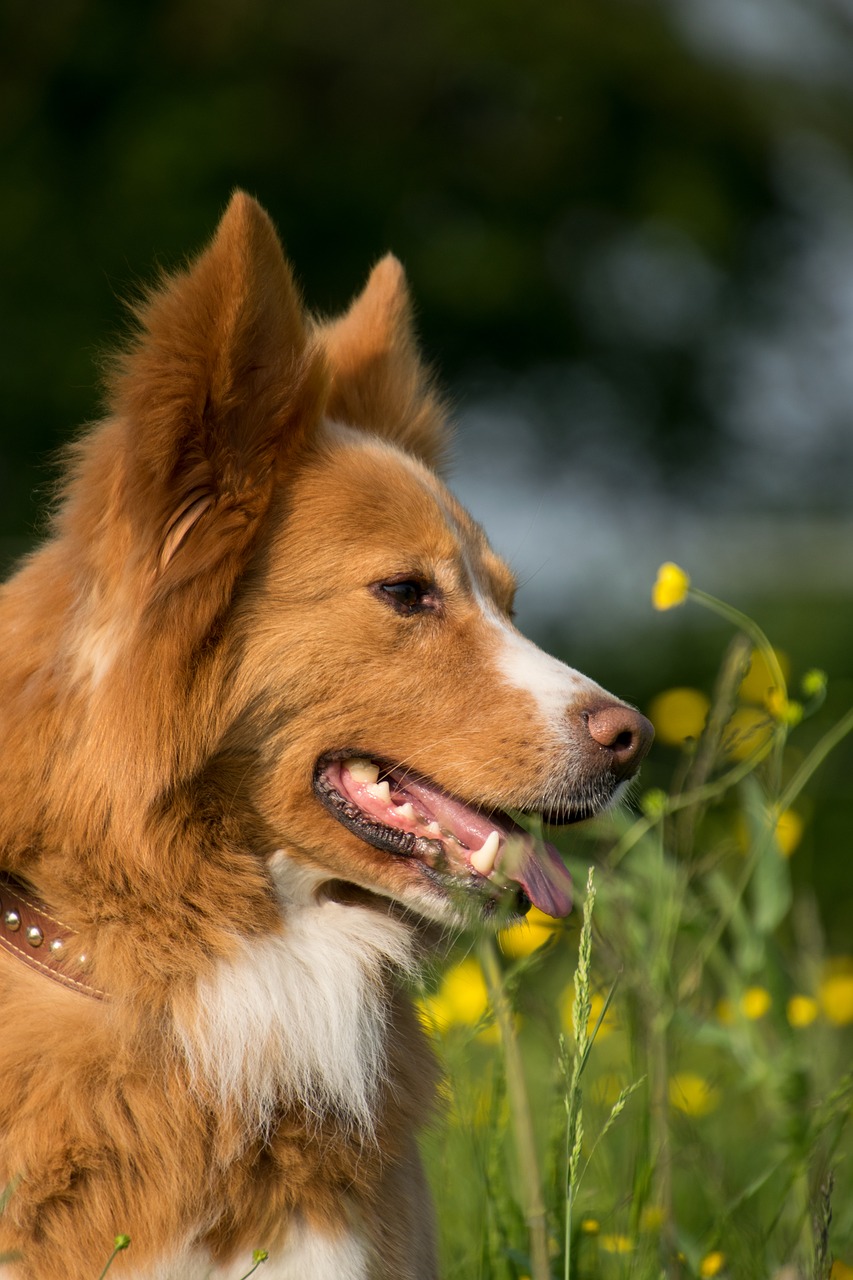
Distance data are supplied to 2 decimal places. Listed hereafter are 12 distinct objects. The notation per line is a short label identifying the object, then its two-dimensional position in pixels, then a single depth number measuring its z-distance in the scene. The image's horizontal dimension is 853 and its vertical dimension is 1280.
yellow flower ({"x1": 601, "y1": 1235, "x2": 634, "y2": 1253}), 6.27
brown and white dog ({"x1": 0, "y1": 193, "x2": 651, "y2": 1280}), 5.45
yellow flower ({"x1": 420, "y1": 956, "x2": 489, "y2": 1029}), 8.72
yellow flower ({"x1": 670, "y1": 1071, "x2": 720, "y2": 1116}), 7.28
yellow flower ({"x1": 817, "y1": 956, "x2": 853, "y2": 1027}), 9.02
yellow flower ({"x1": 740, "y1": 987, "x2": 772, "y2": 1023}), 6.85
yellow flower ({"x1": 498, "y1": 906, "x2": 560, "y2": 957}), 6.57
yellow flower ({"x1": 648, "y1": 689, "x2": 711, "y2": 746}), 7.95
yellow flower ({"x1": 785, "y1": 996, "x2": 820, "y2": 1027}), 7.62
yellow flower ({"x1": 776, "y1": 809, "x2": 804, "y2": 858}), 7.30
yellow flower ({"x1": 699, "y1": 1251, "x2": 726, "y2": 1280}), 6.32
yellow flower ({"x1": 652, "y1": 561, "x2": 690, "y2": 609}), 6.56
